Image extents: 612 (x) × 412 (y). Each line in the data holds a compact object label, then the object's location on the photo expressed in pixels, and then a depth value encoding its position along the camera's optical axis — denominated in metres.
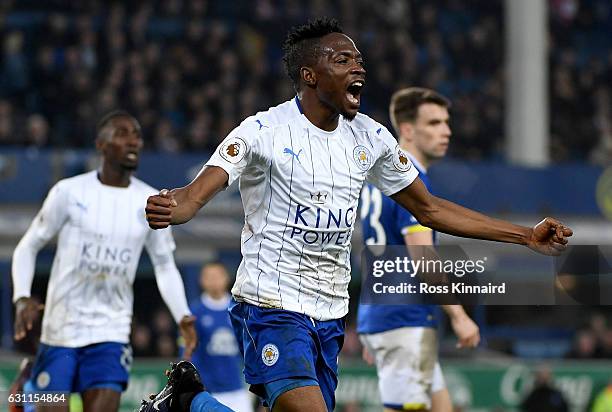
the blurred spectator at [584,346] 18.31
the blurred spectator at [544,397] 15.38
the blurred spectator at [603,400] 15.75
